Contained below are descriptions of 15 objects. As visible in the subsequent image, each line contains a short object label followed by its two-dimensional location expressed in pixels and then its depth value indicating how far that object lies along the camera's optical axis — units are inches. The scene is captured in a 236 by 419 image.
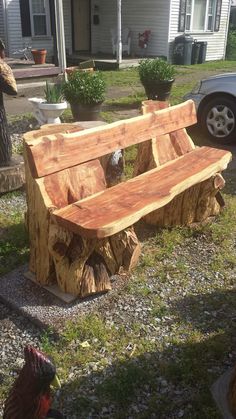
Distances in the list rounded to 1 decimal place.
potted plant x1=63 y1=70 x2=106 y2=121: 290.2
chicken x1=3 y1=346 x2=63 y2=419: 75.7
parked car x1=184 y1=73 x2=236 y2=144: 265.7
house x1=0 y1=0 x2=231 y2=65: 582.2
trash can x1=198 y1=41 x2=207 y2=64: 703.8
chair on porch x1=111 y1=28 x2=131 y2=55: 693.8
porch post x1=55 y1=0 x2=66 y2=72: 377.4
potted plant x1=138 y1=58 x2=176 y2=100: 351.6
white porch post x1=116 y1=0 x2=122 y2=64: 581.0
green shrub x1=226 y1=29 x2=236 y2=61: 836.4
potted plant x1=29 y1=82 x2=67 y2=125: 273.0
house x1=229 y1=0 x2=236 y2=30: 1039.6
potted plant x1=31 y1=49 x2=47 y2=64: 491.0
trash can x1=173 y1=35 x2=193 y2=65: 672.4
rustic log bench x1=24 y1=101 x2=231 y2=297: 120.7
